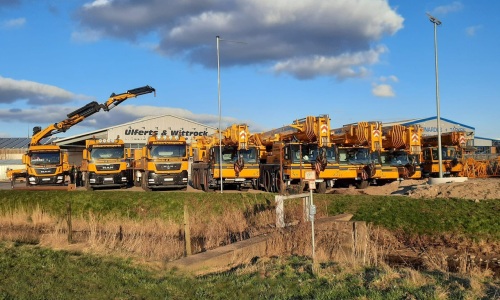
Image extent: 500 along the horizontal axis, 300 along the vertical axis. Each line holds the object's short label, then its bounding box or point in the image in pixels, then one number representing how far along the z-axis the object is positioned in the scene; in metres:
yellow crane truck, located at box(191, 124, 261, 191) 27.25
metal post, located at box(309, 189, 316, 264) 9.84
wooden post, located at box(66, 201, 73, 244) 13.59
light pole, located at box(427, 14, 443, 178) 24.83
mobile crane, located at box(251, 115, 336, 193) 24.75
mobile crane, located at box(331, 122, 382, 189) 27.13
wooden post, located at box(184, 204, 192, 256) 11.66
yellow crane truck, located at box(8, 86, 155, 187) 31.84
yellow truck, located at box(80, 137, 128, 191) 28.81
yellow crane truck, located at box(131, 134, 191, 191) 27.39
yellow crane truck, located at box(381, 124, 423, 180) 29.81
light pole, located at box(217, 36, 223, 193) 26.11
